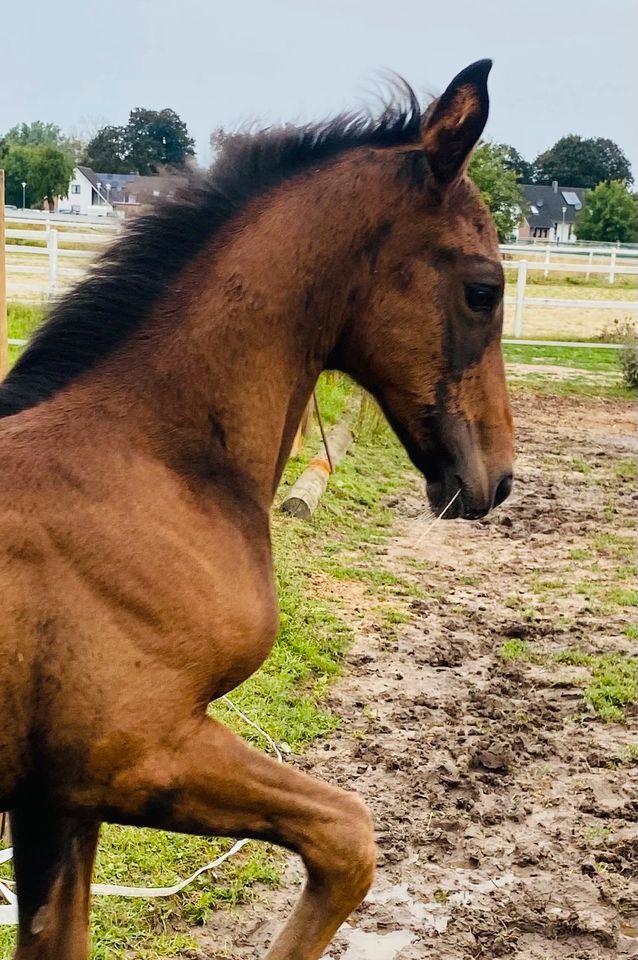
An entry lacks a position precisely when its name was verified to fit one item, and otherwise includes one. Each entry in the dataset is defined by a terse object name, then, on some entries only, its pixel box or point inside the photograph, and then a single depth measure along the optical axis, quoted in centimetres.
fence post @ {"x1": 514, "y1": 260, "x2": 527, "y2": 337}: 2008
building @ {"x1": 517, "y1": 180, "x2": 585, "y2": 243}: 7631
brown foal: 199
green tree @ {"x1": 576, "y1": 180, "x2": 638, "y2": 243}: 5488
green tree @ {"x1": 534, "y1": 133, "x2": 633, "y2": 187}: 8444
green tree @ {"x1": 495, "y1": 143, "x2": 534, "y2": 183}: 7044
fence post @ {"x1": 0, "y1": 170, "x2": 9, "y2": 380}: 445
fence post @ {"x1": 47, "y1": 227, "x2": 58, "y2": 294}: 1360
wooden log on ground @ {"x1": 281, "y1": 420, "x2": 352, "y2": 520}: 784
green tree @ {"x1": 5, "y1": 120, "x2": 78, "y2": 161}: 5731
